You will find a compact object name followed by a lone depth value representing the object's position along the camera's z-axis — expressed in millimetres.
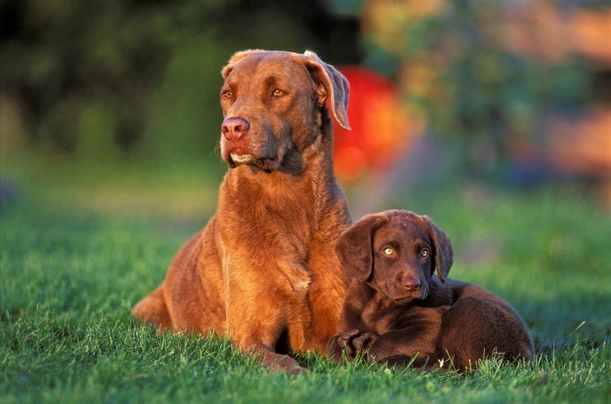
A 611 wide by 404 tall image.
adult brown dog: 11148
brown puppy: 10711
